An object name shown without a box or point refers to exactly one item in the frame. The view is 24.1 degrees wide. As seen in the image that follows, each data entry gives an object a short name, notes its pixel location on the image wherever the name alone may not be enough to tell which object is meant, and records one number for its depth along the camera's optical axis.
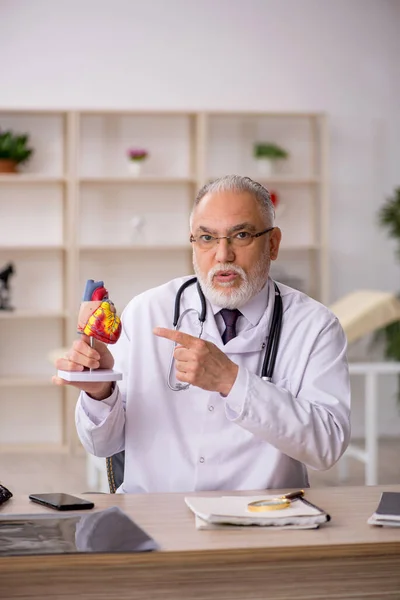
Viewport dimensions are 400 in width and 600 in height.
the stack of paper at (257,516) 1.59
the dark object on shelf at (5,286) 6.05
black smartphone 1.73
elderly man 2.05
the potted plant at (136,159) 6.16
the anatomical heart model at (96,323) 1.89
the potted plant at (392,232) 5.90
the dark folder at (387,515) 1.61
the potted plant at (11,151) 6.04
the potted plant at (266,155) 6.28
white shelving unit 6.32
